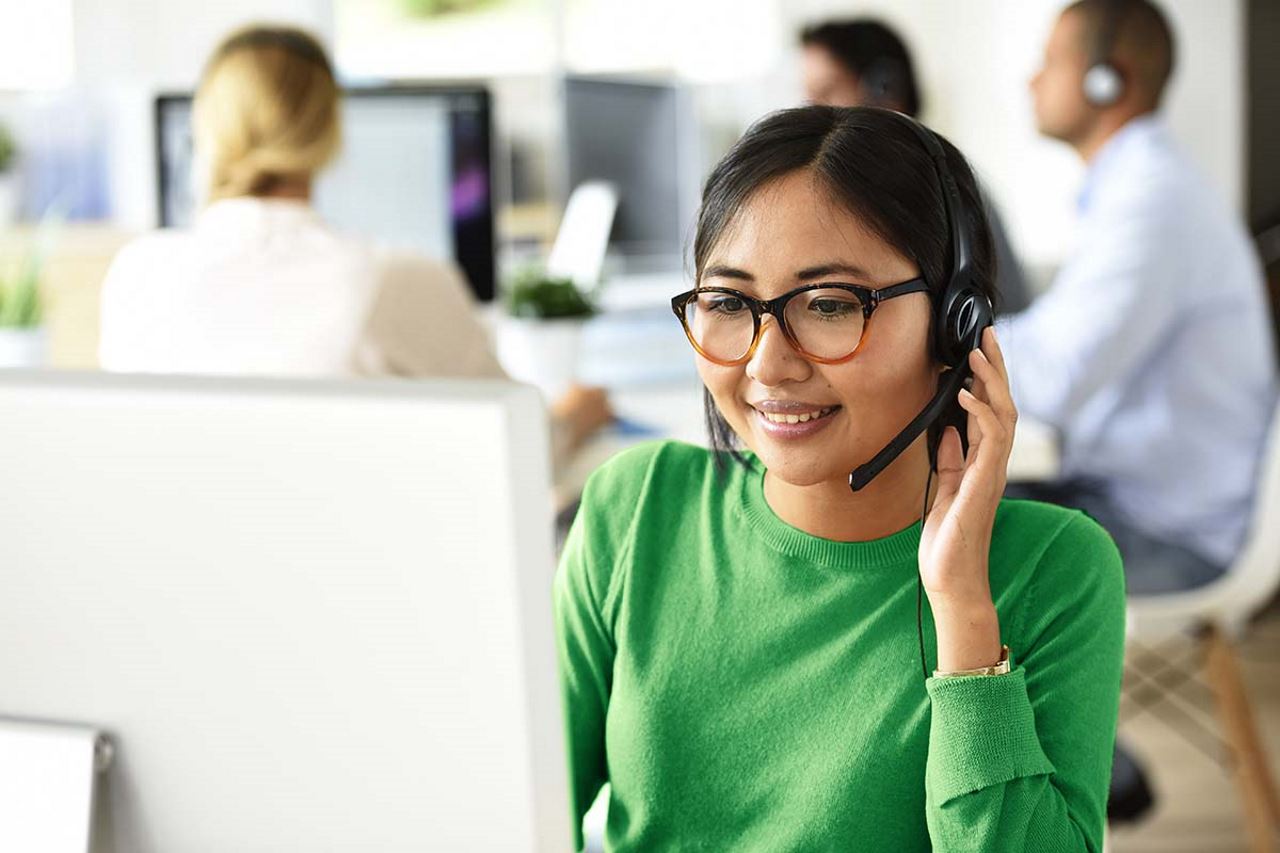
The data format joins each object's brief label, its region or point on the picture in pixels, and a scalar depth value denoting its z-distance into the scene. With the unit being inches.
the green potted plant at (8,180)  139.7
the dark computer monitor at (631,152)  140.6
